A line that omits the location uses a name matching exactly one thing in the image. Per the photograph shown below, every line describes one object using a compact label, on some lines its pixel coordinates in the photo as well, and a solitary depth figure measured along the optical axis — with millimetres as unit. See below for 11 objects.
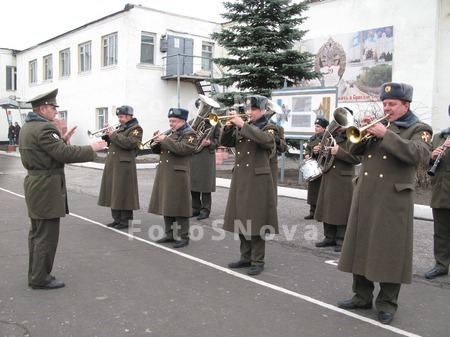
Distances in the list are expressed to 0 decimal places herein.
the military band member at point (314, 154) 8320
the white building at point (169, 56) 18391
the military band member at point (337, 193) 7047
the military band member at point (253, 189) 5688
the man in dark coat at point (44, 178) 4945
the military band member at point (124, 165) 7891
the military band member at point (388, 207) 4203
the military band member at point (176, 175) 6945
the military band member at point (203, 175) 9266
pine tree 14695
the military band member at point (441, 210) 5754
